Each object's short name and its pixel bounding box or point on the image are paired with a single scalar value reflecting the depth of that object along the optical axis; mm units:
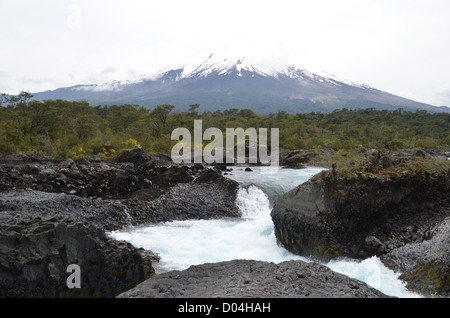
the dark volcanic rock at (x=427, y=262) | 5352
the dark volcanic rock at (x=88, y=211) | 5219
